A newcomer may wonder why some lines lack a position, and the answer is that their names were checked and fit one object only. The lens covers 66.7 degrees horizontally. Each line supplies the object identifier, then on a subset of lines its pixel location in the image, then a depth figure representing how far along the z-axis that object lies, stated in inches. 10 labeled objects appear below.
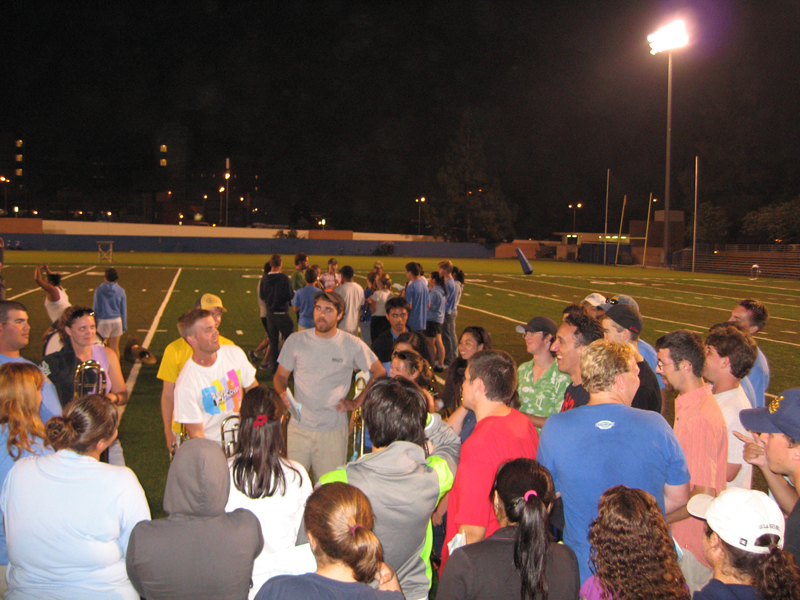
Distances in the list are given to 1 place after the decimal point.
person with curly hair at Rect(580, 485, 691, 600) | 89.7
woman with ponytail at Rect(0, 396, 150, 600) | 108.0
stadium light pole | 1752.0
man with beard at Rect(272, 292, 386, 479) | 207.2
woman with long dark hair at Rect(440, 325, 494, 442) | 171.6
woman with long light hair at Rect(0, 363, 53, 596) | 139.7
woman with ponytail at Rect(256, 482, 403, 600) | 82.7
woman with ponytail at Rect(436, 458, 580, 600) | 93.0
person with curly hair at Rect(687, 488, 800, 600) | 83.4
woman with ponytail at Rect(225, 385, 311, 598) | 117.0
